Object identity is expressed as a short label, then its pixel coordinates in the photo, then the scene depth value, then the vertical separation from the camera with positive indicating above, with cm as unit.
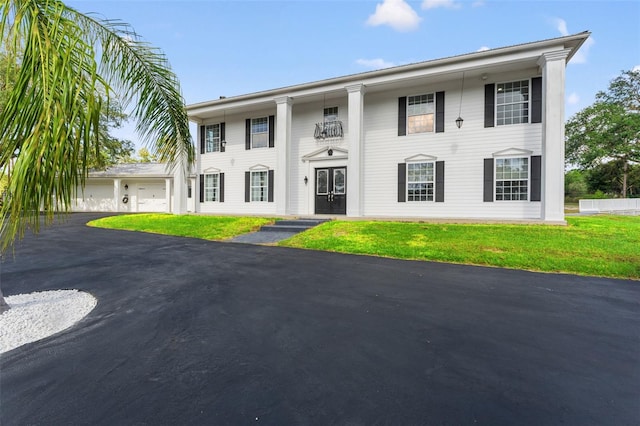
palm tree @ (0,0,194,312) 179 +64
